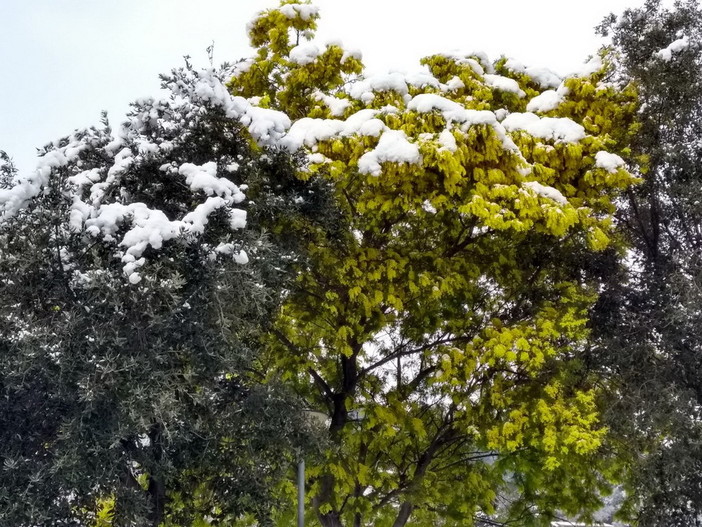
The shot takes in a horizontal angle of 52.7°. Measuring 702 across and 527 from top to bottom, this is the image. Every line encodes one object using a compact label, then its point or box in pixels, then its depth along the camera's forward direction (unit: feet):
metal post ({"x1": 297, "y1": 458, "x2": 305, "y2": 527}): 25.75
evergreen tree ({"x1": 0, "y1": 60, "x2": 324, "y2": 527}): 21.11
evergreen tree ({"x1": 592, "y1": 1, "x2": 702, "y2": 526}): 30.53
